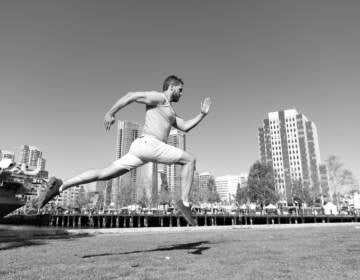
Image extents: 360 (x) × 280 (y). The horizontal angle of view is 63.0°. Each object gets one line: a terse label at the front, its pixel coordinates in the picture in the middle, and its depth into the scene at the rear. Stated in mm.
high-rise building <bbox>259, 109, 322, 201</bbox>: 157500
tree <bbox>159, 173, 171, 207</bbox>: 95375
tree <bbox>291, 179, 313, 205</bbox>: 90875
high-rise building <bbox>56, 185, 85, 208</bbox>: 122688
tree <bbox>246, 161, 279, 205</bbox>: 77812
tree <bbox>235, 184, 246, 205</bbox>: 84725
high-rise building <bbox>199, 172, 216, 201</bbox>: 91062
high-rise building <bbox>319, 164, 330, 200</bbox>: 81362
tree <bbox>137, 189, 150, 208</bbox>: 92375
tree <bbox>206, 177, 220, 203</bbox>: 92500
